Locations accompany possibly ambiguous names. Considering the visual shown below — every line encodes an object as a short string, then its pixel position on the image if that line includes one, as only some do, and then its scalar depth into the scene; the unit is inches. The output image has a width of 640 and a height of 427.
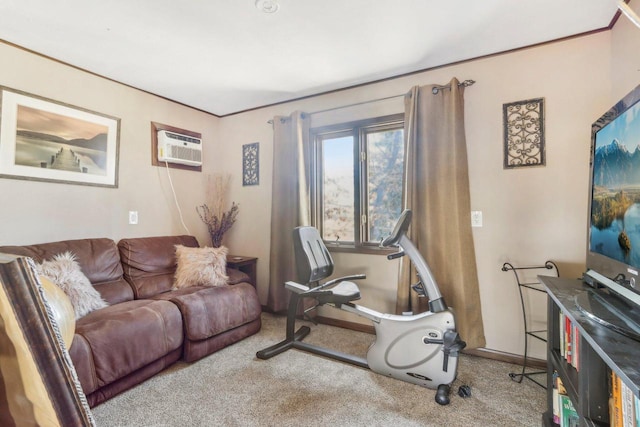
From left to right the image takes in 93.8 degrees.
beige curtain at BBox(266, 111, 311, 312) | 125.6
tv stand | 34.1
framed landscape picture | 88.4
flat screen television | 46.4
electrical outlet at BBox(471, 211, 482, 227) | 96.7
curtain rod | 96.5
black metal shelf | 83.3
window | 114.6
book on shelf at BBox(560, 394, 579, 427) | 54.0
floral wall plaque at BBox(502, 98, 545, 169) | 88.8
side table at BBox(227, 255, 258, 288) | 128.9
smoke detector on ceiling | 71.6
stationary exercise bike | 74.5
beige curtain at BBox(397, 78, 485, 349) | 93.7
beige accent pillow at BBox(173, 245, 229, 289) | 108.6
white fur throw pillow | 80.4
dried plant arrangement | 143.0
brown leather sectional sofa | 72.1
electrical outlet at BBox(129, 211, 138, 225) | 117.6
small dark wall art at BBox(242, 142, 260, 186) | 142.6
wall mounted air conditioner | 125.8
